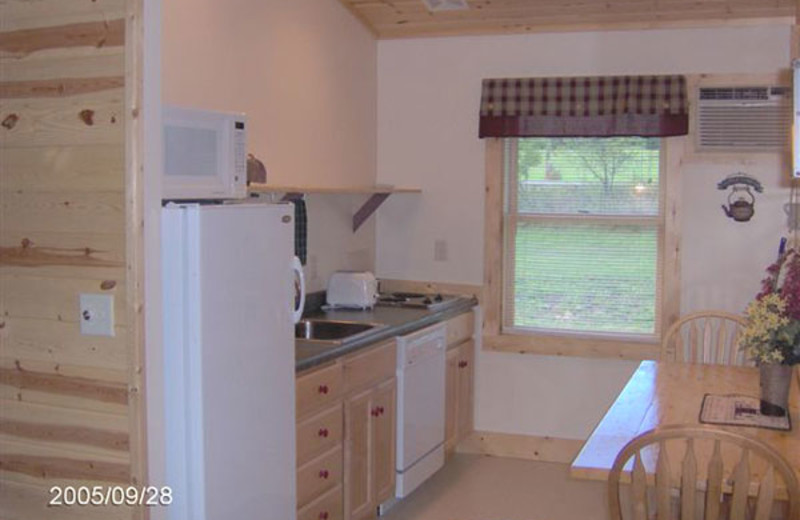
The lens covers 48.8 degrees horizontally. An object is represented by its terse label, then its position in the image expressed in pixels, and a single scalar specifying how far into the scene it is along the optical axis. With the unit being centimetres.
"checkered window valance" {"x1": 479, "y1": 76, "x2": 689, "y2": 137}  469
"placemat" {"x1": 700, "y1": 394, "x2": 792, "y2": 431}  284
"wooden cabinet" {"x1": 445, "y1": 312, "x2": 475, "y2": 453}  483
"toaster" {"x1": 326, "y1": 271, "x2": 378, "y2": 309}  462
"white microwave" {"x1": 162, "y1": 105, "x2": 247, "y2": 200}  278
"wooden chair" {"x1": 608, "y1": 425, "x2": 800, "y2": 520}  215
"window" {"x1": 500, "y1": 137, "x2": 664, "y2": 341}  493
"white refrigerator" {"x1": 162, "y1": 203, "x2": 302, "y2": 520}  258
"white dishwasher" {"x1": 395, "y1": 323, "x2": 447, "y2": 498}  418
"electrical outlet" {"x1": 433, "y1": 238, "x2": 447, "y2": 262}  529
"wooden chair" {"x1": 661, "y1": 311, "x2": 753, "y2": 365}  399
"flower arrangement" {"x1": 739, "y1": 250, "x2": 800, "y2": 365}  276
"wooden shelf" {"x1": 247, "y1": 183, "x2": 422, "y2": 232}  368
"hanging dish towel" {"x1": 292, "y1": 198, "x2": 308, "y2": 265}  435
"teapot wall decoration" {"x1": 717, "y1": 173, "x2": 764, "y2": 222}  466
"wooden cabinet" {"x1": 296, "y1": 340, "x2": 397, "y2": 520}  331
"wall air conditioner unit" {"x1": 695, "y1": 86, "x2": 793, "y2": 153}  459
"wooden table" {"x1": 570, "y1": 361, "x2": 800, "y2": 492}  251
